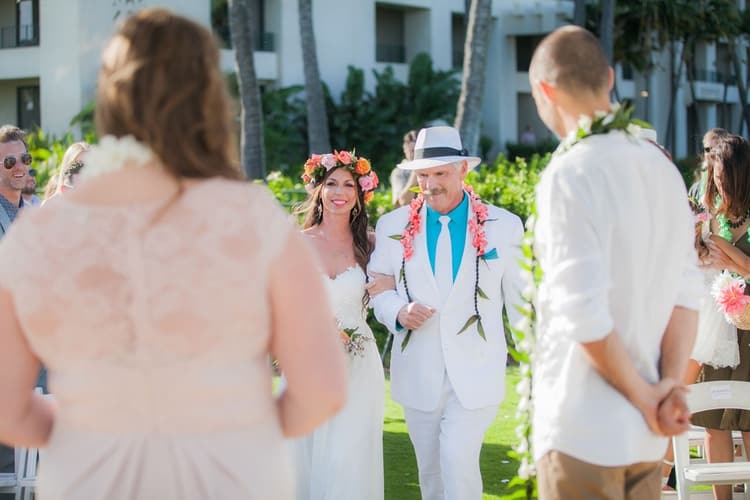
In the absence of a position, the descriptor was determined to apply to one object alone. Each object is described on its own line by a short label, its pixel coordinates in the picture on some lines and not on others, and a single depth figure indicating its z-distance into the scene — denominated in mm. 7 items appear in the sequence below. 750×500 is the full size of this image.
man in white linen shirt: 3371
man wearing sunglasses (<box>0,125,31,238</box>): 7191
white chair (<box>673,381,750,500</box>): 5680
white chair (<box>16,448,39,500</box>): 5773
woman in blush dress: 2621
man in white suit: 6062
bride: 6551
